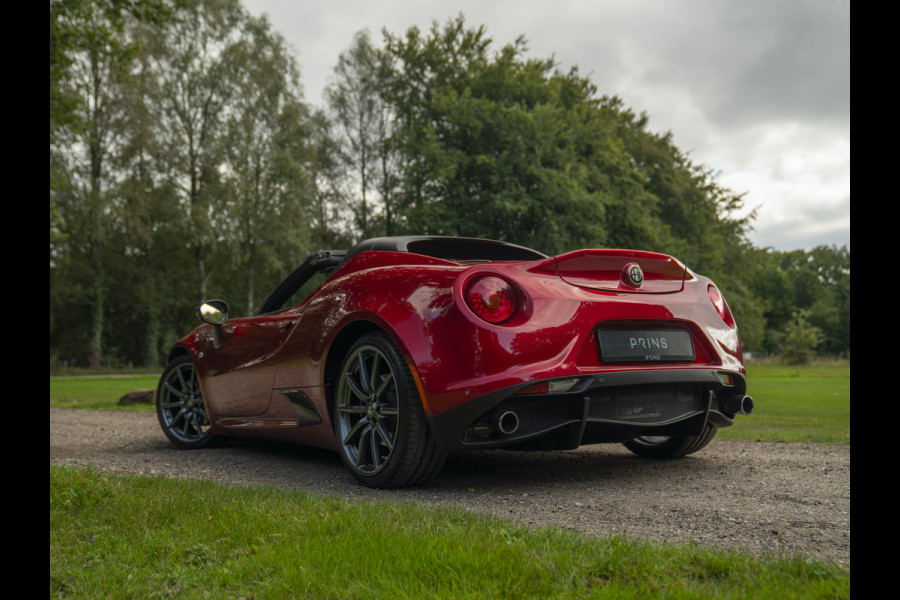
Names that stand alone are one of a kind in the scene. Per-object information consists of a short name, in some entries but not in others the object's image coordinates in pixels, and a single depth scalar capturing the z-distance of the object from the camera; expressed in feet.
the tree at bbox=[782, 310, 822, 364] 154.51
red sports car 11.65
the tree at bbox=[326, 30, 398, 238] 118.11
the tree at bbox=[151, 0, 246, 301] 106.83
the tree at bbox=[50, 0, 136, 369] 99.50
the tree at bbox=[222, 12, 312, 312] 108.78
